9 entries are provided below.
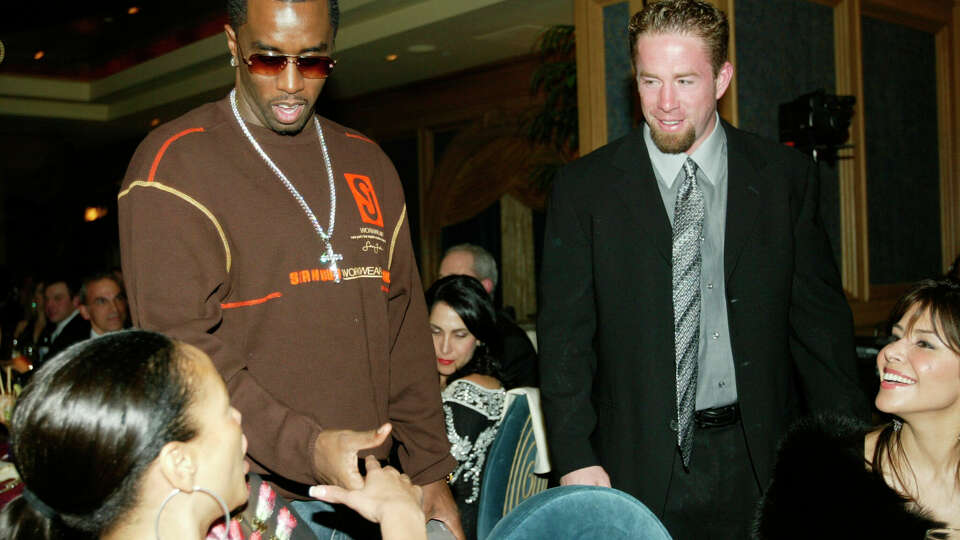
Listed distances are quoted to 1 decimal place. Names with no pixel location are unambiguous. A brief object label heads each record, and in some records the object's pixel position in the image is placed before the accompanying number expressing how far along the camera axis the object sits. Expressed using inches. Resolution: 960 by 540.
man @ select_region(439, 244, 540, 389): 152.0
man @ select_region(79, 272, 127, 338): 186.5
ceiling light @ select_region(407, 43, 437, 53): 282.5
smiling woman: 65.7
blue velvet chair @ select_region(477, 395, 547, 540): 98.3
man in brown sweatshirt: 51.4
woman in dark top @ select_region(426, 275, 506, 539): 135.5
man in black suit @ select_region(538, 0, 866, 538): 73.0
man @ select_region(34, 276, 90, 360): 252.9
